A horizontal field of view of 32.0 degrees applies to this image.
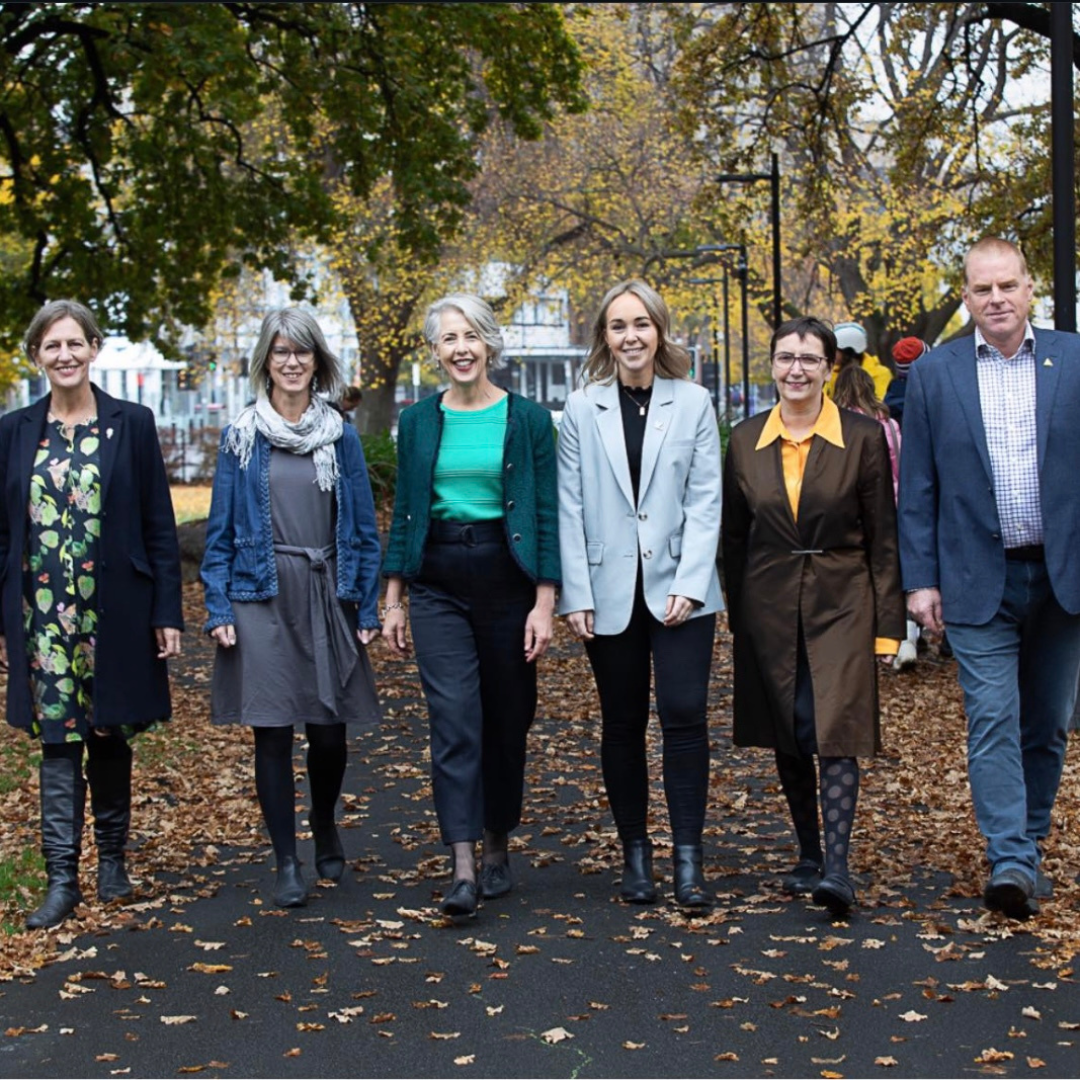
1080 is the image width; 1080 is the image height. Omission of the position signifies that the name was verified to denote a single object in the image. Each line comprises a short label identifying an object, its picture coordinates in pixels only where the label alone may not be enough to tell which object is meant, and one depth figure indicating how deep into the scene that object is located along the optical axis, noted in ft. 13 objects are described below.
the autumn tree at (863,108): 58.54
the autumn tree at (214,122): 58.85
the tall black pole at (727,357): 160.42
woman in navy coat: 22.17
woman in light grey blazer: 21.57
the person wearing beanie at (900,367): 38.55
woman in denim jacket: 22.31
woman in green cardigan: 21.61
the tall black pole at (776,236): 89.87
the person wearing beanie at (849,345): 35.12
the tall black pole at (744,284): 122.09
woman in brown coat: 21.17
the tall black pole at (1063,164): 32.94
